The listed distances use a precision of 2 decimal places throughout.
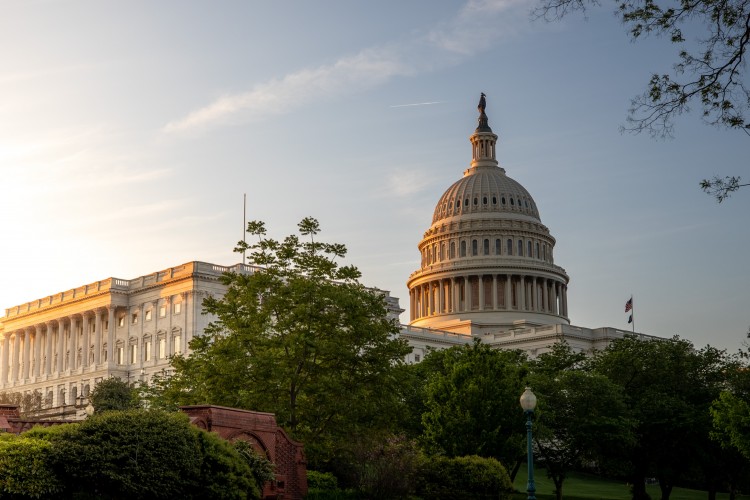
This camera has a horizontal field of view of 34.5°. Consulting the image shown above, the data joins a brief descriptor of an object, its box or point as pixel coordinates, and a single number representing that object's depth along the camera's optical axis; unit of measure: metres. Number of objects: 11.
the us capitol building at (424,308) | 135.75
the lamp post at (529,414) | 40.50
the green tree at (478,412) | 61.41
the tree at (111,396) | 91.19
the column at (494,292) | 183.12
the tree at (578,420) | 76.25
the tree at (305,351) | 53.81
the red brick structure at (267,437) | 42.78
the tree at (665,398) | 81.56
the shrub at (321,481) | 49.66
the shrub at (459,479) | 51.53
